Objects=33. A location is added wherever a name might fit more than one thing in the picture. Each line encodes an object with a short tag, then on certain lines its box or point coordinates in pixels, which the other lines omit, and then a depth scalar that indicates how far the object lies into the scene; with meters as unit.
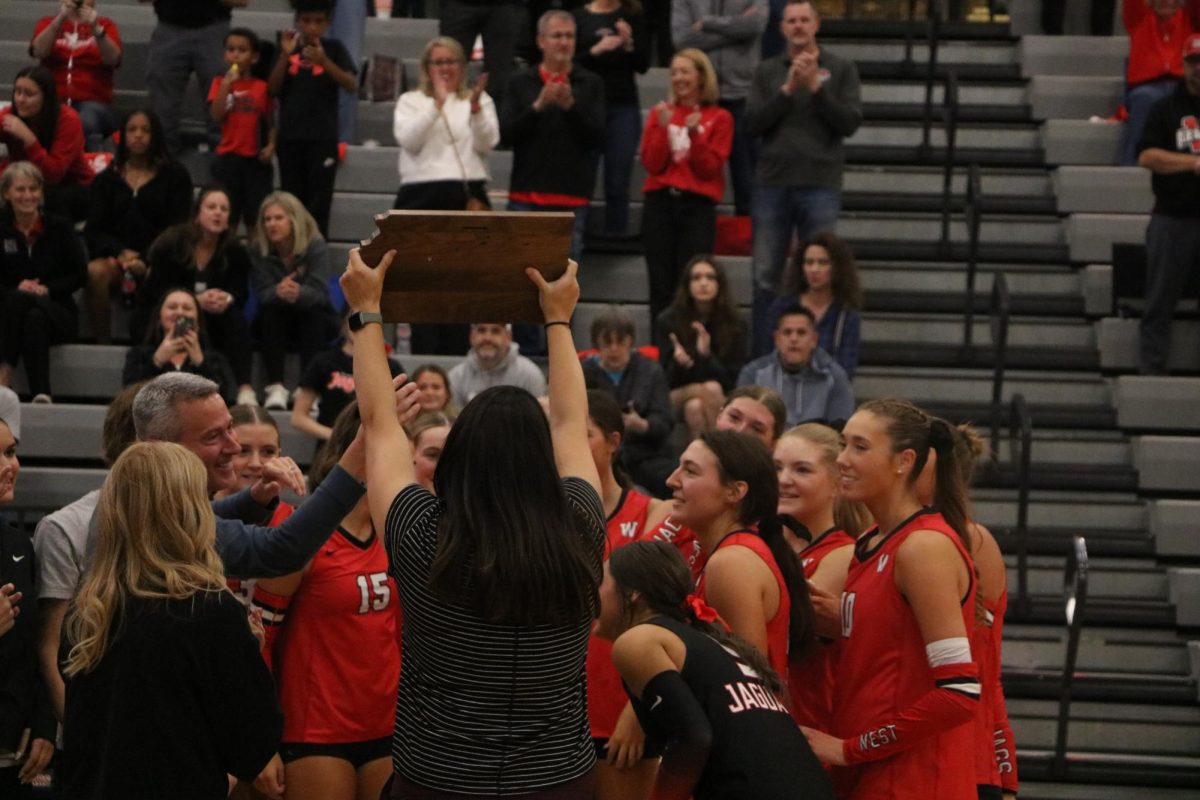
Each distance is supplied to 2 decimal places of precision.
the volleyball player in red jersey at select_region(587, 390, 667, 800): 9.32
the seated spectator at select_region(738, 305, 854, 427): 17.31
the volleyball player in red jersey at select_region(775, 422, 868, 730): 10.41
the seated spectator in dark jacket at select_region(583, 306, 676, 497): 17.05
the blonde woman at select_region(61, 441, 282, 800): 7.53
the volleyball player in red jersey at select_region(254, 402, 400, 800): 10.11
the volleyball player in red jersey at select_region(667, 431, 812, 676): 9.27
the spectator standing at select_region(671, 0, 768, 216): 21.69
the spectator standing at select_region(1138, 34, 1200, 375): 19.47
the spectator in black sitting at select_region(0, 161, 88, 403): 19.03
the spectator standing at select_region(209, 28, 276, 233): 21.28
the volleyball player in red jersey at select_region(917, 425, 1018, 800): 9.98
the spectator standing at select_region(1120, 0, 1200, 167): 21.55
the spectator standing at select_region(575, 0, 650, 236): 21.17
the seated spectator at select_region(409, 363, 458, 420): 15.91
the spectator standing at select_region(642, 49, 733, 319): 19.98
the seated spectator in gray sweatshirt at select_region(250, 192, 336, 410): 19.16
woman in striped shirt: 7.16
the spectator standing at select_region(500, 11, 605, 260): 20.14
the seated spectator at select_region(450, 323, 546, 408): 17.56
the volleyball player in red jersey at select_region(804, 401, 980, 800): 8.71
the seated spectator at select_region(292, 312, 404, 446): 17.91
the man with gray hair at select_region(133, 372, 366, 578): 8.16
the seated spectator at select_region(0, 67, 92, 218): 20.64
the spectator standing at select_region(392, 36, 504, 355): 20.17
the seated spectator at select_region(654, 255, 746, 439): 18.20
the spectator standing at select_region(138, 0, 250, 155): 22.50
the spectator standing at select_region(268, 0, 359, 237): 21.11
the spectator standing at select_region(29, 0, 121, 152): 22.31
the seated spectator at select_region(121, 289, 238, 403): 17.50
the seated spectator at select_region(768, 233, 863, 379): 18.36
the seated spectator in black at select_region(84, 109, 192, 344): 20.20
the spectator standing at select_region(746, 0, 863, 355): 19.87
